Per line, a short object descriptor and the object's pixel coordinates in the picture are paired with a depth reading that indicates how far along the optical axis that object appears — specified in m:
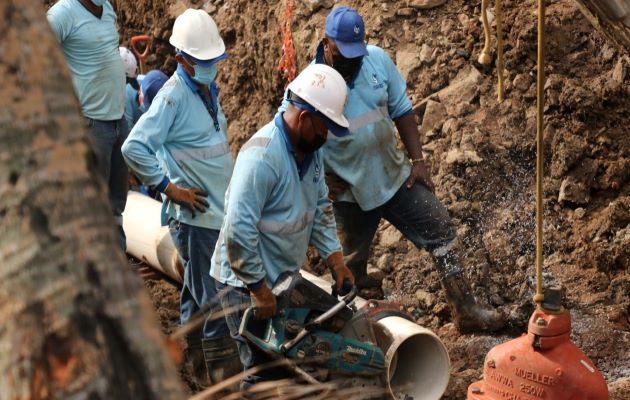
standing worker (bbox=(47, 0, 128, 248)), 11.05
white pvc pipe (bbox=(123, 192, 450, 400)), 8.54
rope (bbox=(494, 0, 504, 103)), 9.23
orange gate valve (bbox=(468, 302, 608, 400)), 7.05
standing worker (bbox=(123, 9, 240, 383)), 9.35
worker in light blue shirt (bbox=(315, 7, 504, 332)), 9.53
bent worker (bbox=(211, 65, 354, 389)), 7.63
